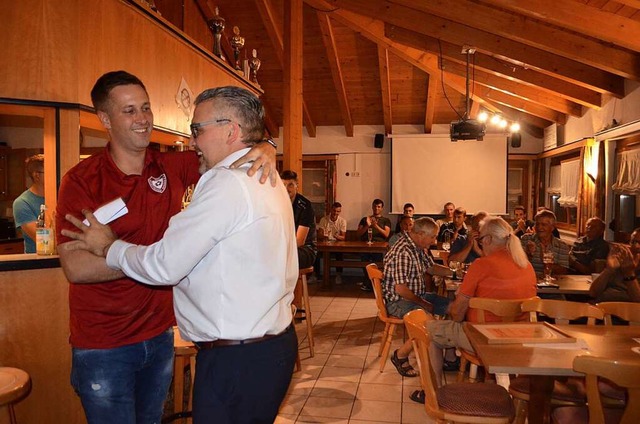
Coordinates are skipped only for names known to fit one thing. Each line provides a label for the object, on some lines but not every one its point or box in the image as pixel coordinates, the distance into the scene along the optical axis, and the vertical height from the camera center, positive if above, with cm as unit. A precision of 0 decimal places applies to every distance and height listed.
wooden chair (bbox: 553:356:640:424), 186 -63
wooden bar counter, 254 -66
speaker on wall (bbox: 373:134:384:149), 1002 +129
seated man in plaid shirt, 405 -55
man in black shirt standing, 441 -14
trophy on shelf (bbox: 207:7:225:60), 452 +158
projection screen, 959 +65
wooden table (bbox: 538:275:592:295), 399 -63
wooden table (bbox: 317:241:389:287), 769 -65
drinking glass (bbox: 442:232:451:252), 596 -43
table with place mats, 211 -66
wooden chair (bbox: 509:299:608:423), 264 -94
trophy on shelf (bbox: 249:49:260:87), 567 +159
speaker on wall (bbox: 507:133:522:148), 960 +129
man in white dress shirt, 125 -16
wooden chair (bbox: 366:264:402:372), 427 -91
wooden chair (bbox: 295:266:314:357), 443 -82
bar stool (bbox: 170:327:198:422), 243 -88
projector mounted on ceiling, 703 +108
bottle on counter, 272 -19
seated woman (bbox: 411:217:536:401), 326 -46
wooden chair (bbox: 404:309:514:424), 239 -94
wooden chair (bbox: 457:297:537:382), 309 -60
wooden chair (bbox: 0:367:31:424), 195 -71
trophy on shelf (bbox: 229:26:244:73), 498 +160
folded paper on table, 240 -65
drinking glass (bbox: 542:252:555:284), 426 -48
